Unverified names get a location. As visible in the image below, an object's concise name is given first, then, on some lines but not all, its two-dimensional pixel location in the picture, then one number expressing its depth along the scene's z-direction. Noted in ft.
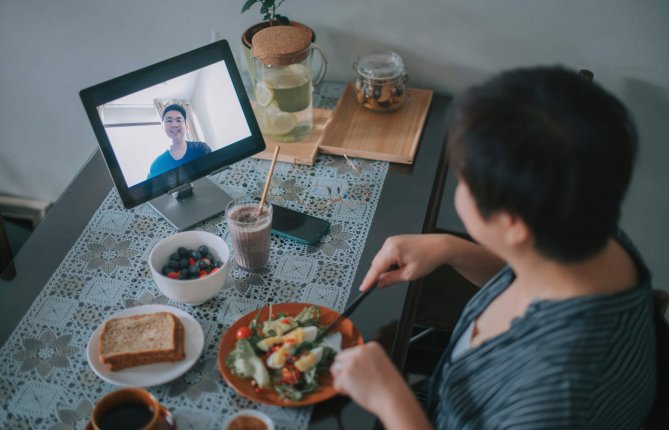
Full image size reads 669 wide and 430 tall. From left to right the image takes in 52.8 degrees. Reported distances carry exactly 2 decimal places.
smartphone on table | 4.54
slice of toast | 3.64
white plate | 3.59
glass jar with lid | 5.45
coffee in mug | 3.24
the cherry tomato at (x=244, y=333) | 3.75
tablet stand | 4.70
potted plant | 5.38
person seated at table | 2.71
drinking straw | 4.30
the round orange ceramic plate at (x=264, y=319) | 3.47
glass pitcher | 5.04
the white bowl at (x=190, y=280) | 3.92
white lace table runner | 3.52
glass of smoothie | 4.16
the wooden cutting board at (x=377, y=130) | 5.22
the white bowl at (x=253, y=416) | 3.32
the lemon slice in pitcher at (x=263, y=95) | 5.22
